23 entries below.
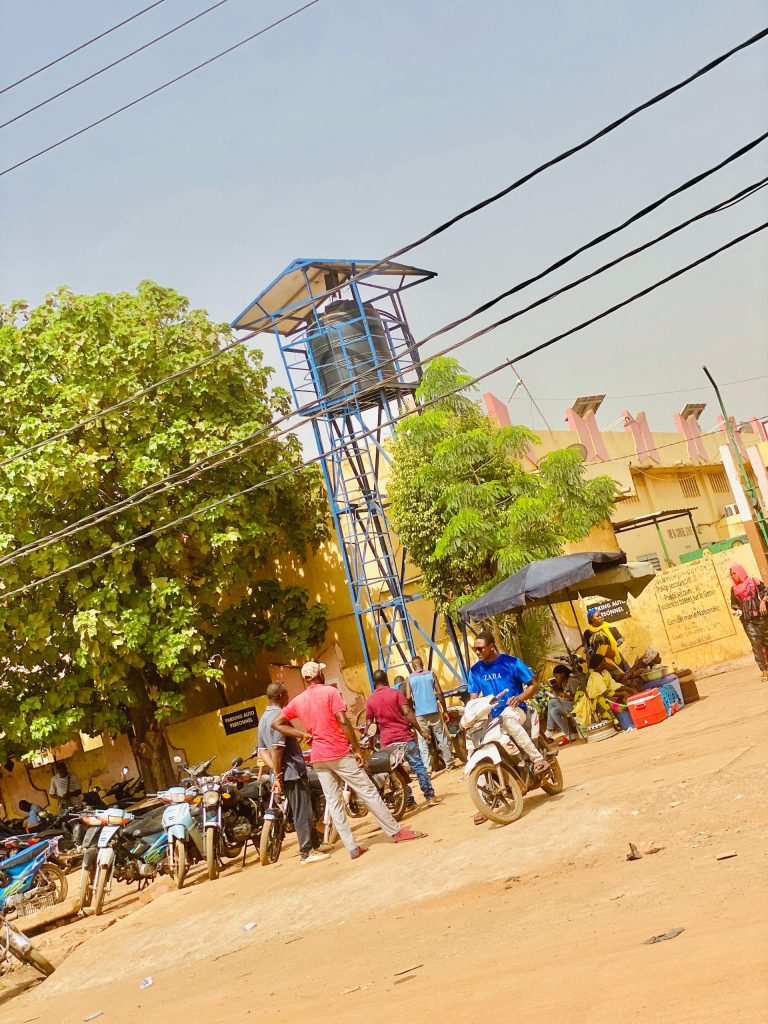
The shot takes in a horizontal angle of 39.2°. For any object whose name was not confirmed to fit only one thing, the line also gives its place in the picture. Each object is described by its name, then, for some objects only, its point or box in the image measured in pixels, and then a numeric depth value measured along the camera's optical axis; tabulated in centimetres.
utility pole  2103
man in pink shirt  1015
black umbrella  1450
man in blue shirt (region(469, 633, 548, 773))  948
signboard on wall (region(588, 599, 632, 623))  2017
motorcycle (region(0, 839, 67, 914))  1267
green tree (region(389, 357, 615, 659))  1978
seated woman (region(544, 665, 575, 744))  1523
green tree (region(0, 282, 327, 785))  2177
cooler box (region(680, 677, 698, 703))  1537
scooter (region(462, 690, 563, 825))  930
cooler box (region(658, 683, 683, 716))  1455
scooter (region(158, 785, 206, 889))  1192
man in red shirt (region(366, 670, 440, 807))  1209
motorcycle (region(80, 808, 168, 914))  1212
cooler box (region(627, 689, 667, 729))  1427
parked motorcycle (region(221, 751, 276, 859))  1253
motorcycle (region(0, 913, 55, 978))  943
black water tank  2247
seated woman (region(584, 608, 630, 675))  1537
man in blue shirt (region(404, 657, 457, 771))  1476
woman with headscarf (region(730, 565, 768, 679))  1495
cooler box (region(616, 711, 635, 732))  1452
